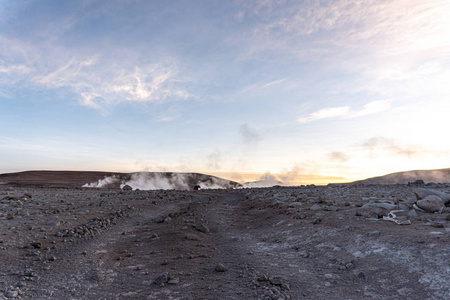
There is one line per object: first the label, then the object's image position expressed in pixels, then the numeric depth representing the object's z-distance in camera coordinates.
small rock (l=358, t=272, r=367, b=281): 6.21
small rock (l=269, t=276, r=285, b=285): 5.93
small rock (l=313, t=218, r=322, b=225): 10.60
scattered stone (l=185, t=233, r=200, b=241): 9.98
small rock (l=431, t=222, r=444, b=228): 8.20
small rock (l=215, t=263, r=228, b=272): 6.73
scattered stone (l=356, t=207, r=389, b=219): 10.25
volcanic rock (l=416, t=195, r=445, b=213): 10.23
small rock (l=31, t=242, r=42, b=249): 8.89
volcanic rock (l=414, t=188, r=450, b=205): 11.23
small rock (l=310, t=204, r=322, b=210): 12.97
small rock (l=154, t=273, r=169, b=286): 6.16
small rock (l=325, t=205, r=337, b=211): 12.40
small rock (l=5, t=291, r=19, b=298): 5.57
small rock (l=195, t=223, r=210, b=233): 11.45
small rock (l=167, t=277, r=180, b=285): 6.12
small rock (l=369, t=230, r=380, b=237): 7.98
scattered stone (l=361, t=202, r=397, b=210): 11.26
